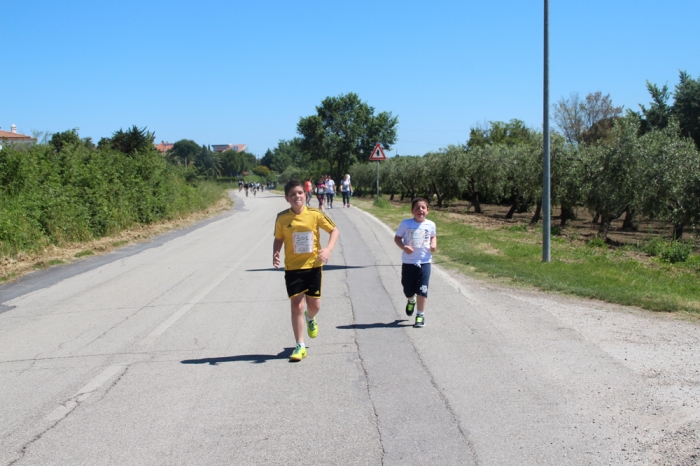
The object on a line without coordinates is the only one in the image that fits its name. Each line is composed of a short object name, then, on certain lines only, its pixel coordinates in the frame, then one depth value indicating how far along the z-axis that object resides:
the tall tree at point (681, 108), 34.28
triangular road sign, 30.59
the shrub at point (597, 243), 19.02
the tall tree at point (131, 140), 31.27
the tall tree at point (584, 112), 60.84
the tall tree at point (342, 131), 71.88
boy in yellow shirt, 6.04
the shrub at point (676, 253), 15.53
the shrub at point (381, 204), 33.69
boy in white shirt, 7.32
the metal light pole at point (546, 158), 12.16
